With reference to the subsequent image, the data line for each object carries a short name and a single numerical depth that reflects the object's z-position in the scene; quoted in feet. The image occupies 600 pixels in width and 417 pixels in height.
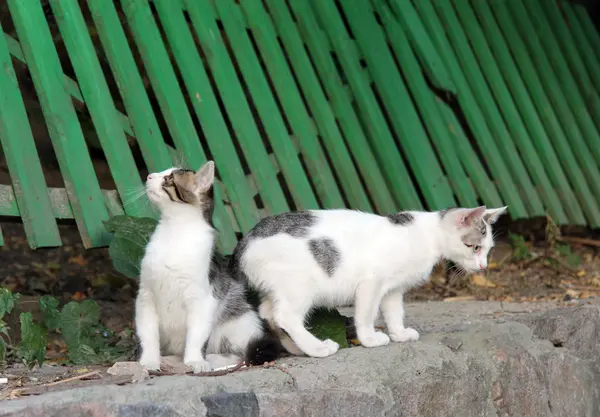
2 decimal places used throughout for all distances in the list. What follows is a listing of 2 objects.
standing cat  13.12
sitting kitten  12.24
